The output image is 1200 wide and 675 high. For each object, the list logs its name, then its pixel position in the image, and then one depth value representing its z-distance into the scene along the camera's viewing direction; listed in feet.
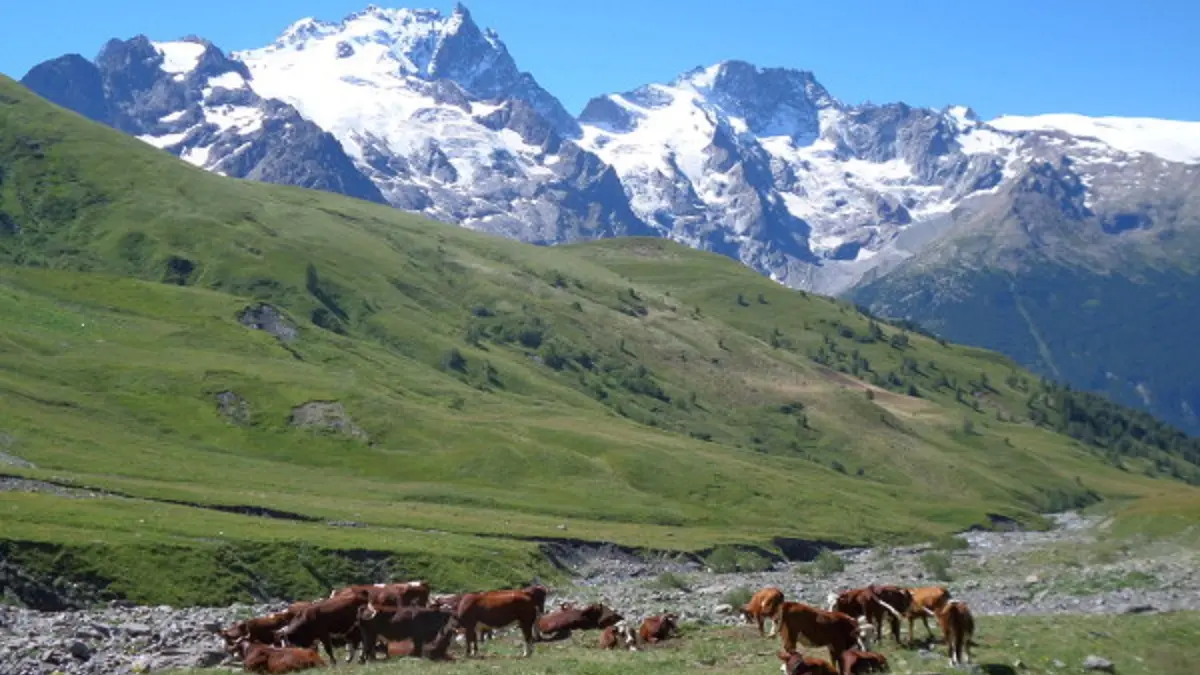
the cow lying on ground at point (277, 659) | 120.47
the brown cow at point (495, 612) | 132.36
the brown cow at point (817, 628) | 118.42
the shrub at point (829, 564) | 373.40
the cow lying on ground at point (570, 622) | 145.48
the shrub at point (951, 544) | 462.60
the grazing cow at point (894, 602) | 132.26
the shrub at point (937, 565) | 296.14
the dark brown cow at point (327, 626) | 127.75
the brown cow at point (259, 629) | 127.44
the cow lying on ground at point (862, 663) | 111.14
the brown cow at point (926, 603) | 132.05
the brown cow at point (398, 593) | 134.31
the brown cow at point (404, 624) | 127.95
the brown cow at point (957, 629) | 121.39
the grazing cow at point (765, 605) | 141.38
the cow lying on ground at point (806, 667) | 106.52
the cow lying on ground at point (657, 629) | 140.36
